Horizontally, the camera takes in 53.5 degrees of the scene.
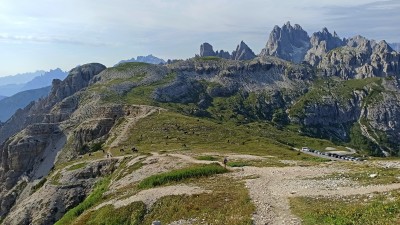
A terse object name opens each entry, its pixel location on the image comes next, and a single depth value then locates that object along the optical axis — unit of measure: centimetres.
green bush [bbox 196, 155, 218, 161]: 8188
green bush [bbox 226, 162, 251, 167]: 7012
